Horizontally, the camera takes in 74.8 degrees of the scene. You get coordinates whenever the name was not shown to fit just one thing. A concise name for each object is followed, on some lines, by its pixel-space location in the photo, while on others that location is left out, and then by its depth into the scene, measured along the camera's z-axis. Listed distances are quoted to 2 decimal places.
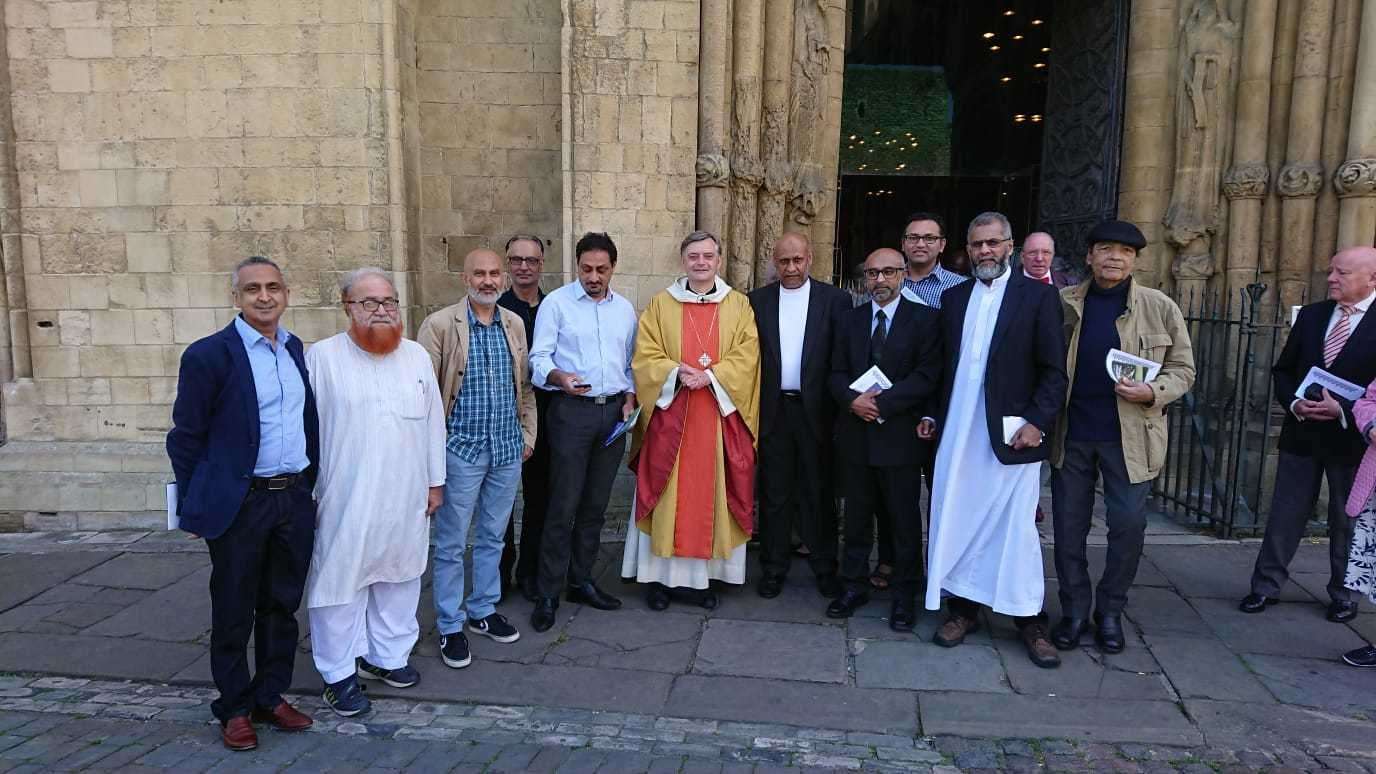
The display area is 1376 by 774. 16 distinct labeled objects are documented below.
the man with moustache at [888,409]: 4.43
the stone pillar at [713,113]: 6.43
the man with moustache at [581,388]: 4.52
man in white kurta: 3.54
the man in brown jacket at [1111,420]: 4.12
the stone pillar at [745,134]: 6.68
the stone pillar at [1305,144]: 7.00
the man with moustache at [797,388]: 4.76
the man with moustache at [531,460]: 4.59
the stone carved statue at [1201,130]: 7.29
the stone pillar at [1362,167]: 6.71
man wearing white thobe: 4.08
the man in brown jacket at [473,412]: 4.17
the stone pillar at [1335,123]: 6.91
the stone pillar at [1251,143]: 7.16
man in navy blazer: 3.27
